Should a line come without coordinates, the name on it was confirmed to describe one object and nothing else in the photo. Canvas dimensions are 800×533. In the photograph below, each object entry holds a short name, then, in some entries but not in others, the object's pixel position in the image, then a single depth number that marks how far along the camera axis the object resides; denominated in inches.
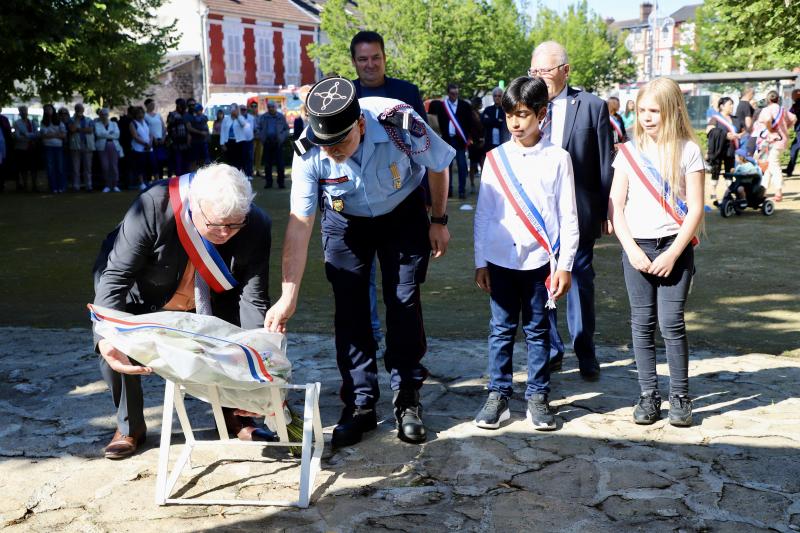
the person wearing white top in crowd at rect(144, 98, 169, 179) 751.1
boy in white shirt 165.9
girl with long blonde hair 163.8
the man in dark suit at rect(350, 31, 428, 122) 211.2
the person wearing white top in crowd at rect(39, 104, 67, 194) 687.1
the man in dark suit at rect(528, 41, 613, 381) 187.0
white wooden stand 138.3
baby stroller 483.5
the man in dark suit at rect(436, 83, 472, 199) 565.0
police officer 152.9
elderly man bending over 138.2
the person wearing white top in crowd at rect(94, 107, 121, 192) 708.0
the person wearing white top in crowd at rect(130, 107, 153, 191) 722.8
